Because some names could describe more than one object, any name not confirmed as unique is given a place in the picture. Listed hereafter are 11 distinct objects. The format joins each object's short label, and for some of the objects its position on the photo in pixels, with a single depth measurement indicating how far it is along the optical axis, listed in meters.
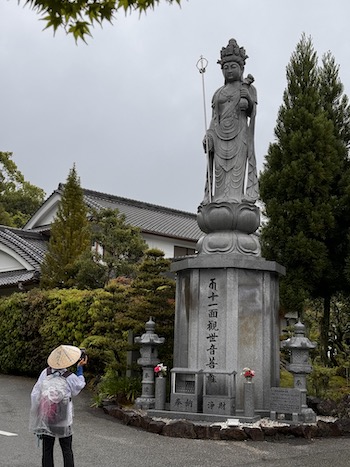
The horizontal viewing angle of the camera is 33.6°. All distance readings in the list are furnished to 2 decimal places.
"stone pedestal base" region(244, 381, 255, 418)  9.32
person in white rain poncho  5.35
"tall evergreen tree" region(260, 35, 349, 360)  13.73
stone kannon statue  10.98
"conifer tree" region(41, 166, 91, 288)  17.66
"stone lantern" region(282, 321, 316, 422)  9.94
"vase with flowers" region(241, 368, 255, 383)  9.37
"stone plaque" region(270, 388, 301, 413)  9.62
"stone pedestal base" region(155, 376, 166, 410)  10.03
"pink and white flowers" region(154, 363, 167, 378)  10.20
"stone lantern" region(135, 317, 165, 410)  10.58
